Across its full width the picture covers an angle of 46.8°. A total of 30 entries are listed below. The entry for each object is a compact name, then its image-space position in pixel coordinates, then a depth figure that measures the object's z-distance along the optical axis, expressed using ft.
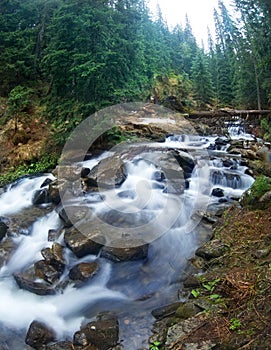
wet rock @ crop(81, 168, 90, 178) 34.53
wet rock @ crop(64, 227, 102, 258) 22.34
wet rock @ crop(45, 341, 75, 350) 15.25
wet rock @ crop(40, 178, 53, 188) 35.67
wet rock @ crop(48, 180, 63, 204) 31.39
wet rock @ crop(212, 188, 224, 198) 32.53
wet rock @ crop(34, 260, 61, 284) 20.56
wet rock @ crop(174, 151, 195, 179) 36.57
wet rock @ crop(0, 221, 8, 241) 25.64
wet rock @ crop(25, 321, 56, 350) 15.99
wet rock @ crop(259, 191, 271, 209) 22.58
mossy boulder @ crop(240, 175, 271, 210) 22.95
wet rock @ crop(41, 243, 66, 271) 21.48
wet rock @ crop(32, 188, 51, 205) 32.48
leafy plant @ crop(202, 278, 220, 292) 15.68
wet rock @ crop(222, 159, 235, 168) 40.73
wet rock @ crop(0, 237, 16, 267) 23.42
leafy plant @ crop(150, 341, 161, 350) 14.03
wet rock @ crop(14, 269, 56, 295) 19.83
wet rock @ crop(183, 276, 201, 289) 17.54
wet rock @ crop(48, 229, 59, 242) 25.23
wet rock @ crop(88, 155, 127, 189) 33.27
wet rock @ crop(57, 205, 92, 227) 26.09
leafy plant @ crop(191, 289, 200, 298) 15.85
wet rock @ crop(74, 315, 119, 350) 15.10
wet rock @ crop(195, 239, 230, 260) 19.68
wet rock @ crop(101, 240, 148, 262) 21.80
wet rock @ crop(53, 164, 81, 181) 34.07
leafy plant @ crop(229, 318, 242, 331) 11.90
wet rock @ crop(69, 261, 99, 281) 20.85
